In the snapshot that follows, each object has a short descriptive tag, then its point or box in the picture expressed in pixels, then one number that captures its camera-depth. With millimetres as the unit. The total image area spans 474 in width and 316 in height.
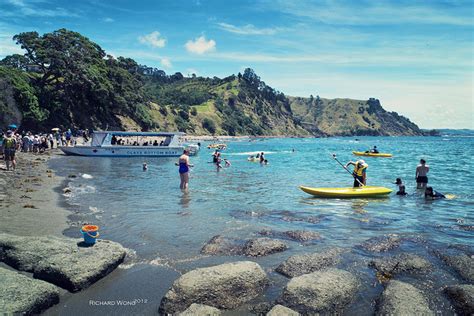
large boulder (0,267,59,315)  5527
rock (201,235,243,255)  8953
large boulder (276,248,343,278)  7746
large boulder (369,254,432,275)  7941
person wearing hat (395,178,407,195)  18109
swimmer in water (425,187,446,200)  17233
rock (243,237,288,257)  8883
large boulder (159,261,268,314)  6148
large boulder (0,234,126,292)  6719
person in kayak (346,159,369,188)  18203
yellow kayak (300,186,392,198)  17188
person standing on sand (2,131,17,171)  19858
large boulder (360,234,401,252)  9578
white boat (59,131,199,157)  38625
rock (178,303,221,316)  5648
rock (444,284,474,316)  6266
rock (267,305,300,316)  5617
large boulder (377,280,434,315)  5938
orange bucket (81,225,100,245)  8133
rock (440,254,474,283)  7734
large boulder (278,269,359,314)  6164
